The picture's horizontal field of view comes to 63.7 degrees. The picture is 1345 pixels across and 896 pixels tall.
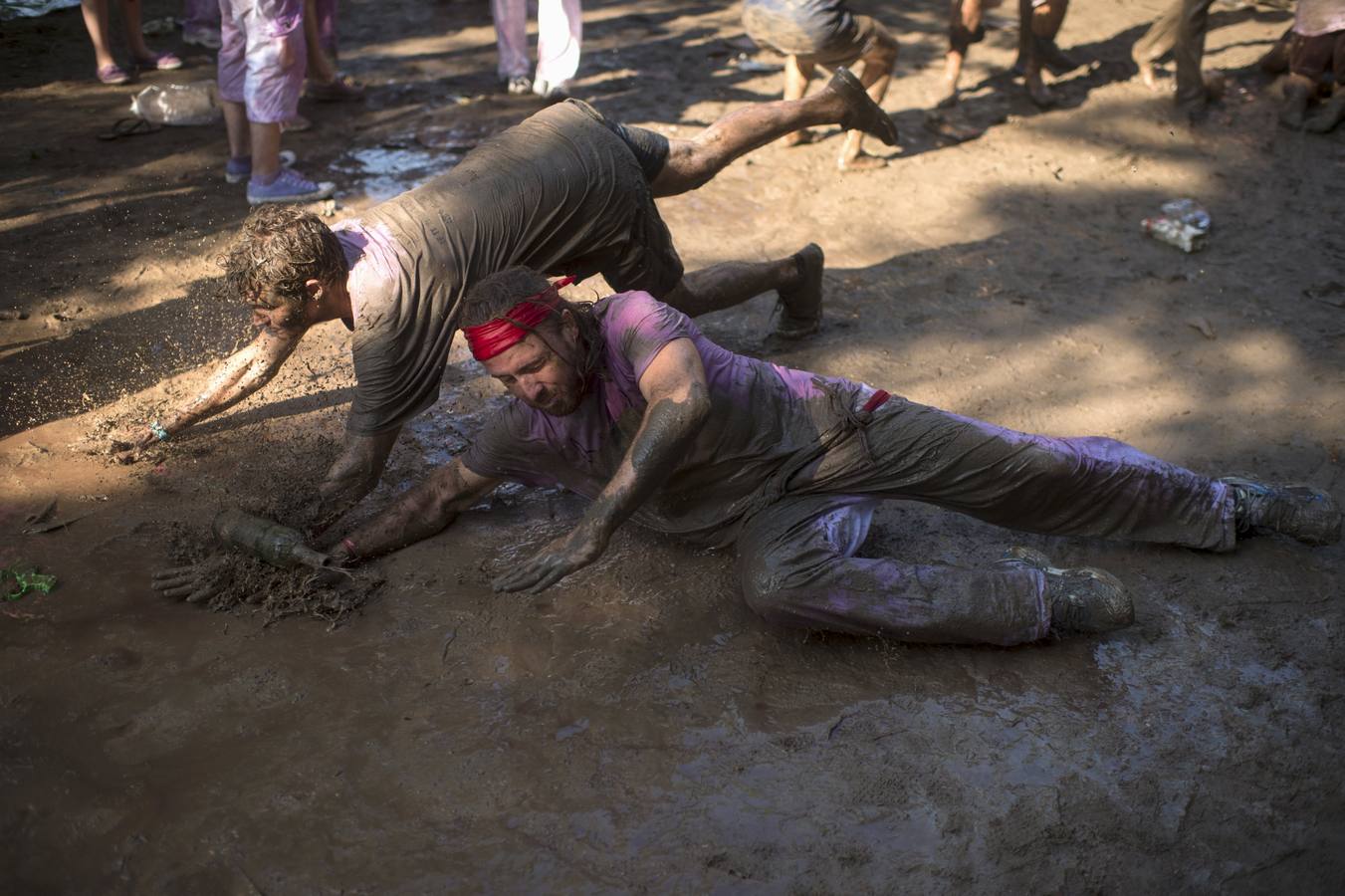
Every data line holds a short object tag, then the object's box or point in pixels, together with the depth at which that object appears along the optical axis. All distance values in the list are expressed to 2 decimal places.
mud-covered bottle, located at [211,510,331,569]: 3.26
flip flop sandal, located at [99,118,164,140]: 6.40
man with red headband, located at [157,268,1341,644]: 2.84
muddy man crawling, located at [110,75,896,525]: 3.26
